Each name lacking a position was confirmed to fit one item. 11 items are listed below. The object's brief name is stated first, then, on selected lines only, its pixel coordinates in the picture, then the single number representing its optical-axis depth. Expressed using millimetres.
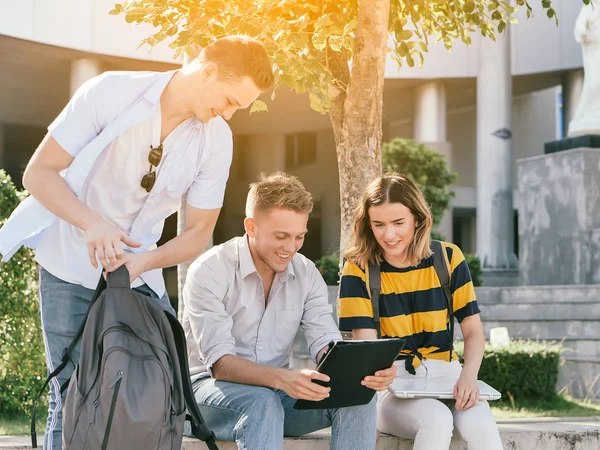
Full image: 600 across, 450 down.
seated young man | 3270
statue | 12664
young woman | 3861
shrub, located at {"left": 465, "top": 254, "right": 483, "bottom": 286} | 13722
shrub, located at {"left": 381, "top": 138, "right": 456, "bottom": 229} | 17188
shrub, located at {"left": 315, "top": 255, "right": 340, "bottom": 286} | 13398
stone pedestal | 12078
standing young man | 2920
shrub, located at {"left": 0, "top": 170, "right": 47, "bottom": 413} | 6312
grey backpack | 2648
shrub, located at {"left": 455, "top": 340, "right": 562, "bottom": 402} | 8258
